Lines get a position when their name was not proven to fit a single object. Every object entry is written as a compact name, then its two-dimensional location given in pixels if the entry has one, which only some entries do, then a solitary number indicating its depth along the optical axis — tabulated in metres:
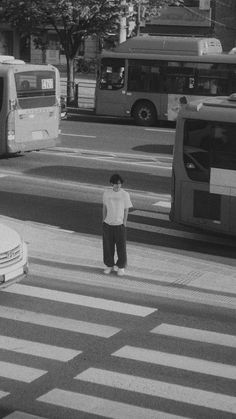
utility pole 36.84
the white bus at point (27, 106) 23.89
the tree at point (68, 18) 36.03
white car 11.95
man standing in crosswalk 13.55
